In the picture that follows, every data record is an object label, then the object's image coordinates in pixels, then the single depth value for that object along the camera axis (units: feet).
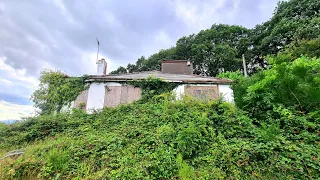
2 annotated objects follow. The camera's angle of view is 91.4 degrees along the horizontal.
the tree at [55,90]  36.70
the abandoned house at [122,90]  34.91
